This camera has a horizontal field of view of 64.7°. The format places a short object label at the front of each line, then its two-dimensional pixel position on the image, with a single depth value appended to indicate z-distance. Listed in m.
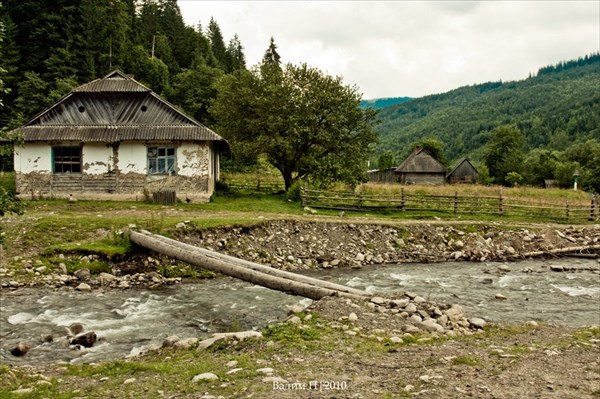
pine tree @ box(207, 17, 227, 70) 79.69
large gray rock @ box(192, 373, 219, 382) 6.43
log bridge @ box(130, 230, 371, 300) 11.98
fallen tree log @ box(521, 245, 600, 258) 22.95
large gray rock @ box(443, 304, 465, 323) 10.35
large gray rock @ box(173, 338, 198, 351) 8.55
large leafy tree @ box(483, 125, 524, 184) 71.69
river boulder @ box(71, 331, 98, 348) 10.21
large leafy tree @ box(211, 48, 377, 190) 30.67
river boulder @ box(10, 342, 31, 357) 9.61
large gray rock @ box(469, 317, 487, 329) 10.32
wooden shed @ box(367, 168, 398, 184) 65.59
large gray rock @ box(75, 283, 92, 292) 14.78
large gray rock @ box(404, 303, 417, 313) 10.30
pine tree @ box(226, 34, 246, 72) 77.81
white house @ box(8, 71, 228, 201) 27.03
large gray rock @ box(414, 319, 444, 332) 9.34
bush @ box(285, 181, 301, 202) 29.72
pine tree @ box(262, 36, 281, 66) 67.44
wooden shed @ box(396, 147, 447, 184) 62.16
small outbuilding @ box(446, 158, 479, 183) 67.19
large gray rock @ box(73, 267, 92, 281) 15.77
